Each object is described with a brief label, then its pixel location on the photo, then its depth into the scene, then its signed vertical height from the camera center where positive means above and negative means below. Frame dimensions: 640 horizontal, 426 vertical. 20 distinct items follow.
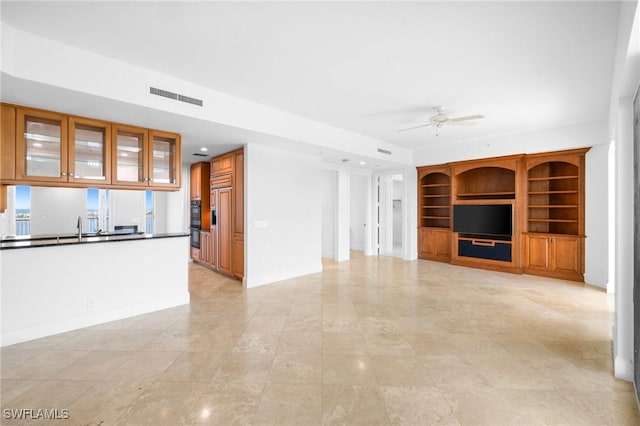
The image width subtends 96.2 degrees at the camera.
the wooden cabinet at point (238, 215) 5.46 -0.02
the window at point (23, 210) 4.30 +0.06
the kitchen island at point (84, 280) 3.09 -0.82
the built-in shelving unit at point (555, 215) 5.65 -0.03
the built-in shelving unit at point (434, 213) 7.65 +0.02
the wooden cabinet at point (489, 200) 6.37 +0.31
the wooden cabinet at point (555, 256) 5.63 -0.87
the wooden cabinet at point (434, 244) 7.58 -0.81
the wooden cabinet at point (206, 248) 6.64 -0.81
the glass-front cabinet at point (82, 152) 3.23 +0.80
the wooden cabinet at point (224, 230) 5.85 -0.34
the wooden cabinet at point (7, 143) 3.14 +0.78
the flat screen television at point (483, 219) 6.53 -0.12
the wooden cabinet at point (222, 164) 5.79 +1.05
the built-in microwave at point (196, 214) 6.99 +0.00
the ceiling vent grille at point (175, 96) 3.37 +1.45
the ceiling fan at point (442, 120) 4.43 +1.47
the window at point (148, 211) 5.79 +0.06
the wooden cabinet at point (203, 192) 6.84 +0.53
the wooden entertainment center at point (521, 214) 5.80 -0.01
